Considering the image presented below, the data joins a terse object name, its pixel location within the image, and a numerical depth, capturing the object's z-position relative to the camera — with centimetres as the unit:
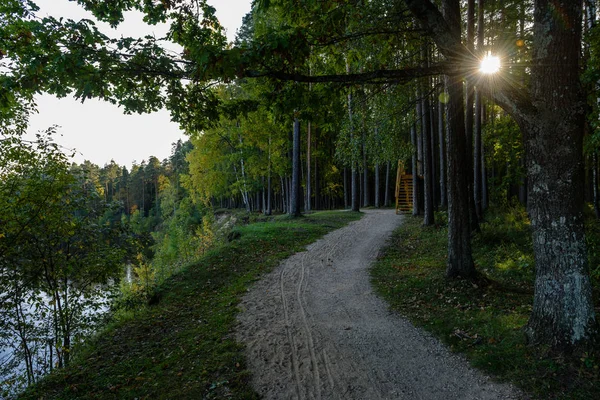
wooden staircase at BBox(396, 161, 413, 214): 2153
